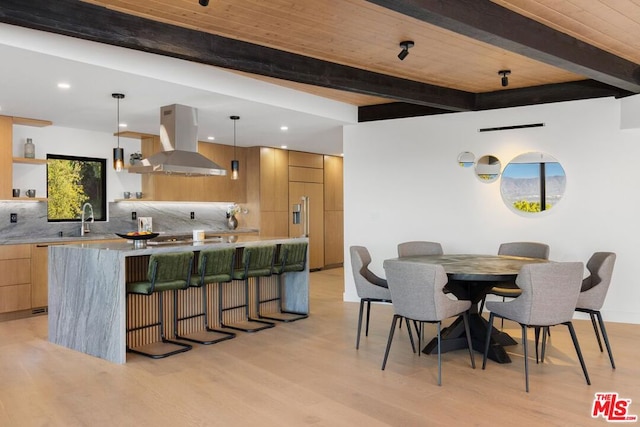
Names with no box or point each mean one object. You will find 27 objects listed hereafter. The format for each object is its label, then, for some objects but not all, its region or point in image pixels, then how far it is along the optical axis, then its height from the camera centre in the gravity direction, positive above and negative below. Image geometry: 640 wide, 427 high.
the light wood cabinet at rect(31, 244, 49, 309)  5.93 -0.85
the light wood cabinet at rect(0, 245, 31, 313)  5.69 -0.85
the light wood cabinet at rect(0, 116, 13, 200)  5.98 +0.61
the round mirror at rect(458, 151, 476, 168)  6.28 +0.58
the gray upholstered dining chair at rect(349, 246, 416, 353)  4.55 -0.78
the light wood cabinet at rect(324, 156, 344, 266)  10.30 -0.14
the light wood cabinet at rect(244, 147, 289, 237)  8.98 +0.27
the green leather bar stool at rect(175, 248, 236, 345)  4.78 -0.71
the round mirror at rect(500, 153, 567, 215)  5.82 +0.25
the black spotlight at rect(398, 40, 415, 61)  4.18 +1.38
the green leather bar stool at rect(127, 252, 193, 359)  4.29 -0.67
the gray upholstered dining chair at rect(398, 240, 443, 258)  5.42 -0.50
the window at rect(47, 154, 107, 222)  6.77 +0.28
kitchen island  4.19 -0.78
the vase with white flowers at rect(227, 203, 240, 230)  7.38 -0.24
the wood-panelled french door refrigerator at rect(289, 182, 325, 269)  9.62 -0.26
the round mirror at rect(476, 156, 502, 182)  6.14 +0.45
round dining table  4.05 -0.80
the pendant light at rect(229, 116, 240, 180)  6.74 +0.51
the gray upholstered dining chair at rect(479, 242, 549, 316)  4.92 -0.51
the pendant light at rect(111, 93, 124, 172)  5.43 +0.52
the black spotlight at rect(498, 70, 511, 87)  5.16 +1.37
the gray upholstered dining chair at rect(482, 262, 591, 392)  3.50 -0.66
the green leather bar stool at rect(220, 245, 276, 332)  5.24 -0.72
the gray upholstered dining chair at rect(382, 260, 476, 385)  3.63 -0.69
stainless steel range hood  5.40 +0.66
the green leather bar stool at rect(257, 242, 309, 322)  5.68 -0.73
